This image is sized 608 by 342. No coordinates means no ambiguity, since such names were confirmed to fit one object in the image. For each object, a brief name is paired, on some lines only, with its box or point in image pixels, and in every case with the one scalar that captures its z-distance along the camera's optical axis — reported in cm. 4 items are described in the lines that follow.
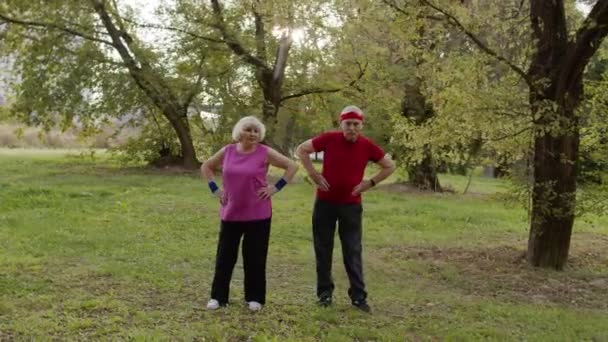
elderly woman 573
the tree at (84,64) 2048
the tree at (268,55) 1983
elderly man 596
